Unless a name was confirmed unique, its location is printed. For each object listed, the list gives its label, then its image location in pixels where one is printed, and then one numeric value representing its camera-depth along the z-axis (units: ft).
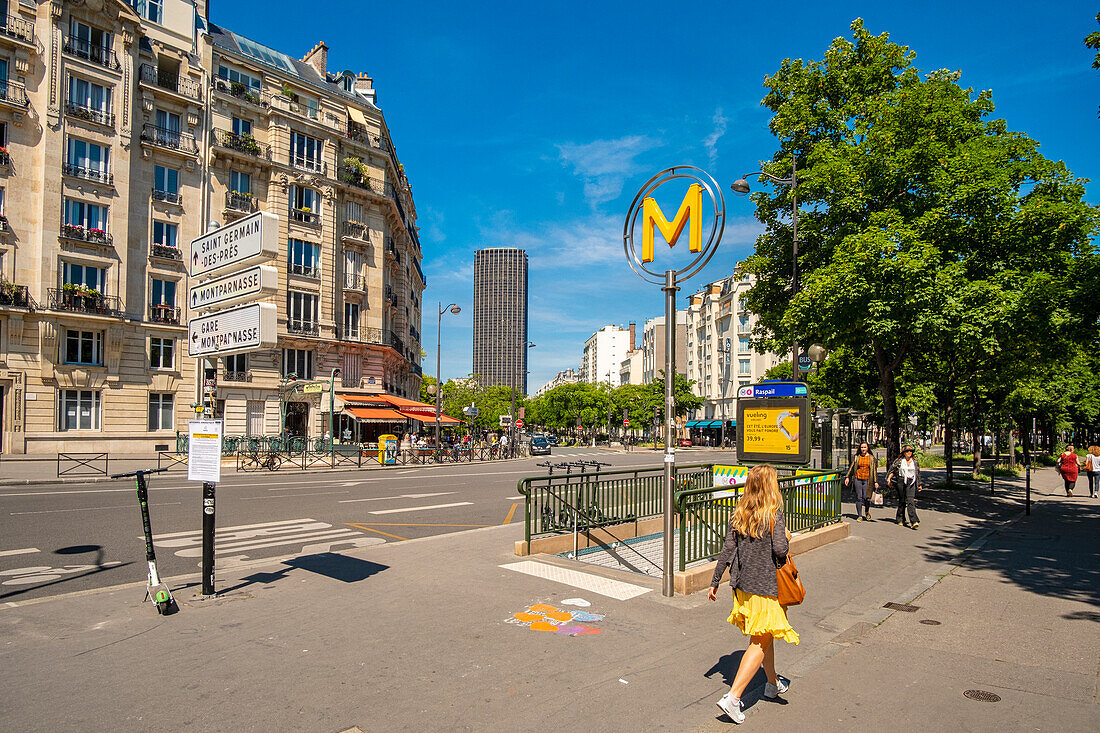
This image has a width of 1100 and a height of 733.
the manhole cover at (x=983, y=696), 16.01
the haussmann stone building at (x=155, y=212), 99.50
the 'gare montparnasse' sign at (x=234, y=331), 22.08
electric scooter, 21.24
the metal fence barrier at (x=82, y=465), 75.36
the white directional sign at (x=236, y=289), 22.65
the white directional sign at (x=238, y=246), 22.53
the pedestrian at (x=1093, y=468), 71.92
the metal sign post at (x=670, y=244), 24.40
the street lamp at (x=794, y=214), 56.49
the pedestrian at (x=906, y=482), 45.88
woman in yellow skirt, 15.19
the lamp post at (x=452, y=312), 135.31
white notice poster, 23.21
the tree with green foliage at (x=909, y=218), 50.49
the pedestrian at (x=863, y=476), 49.37
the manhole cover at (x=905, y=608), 24.38
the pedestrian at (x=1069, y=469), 69.26
